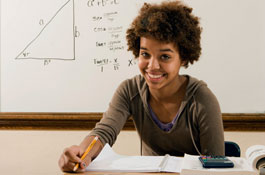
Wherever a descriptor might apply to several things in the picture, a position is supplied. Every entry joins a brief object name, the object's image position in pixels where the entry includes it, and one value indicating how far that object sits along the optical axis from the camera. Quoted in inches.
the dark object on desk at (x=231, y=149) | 54.1
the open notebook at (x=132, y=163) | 35.9
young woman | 51.2
